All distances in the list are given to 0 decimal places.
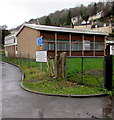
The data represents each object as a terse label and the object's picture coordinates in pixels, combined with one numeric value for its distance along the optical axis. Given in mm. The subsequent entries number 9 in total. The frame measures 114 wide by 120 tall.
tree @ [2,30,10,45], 63125
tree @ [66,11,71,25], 98875
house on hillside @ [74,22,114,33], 76900
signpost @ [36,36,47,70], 10921
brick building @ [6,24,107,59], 25703
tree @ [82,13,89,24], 104050
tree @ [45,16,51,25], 87438
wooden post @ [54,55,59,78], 10242
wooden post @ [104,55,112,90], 7129
